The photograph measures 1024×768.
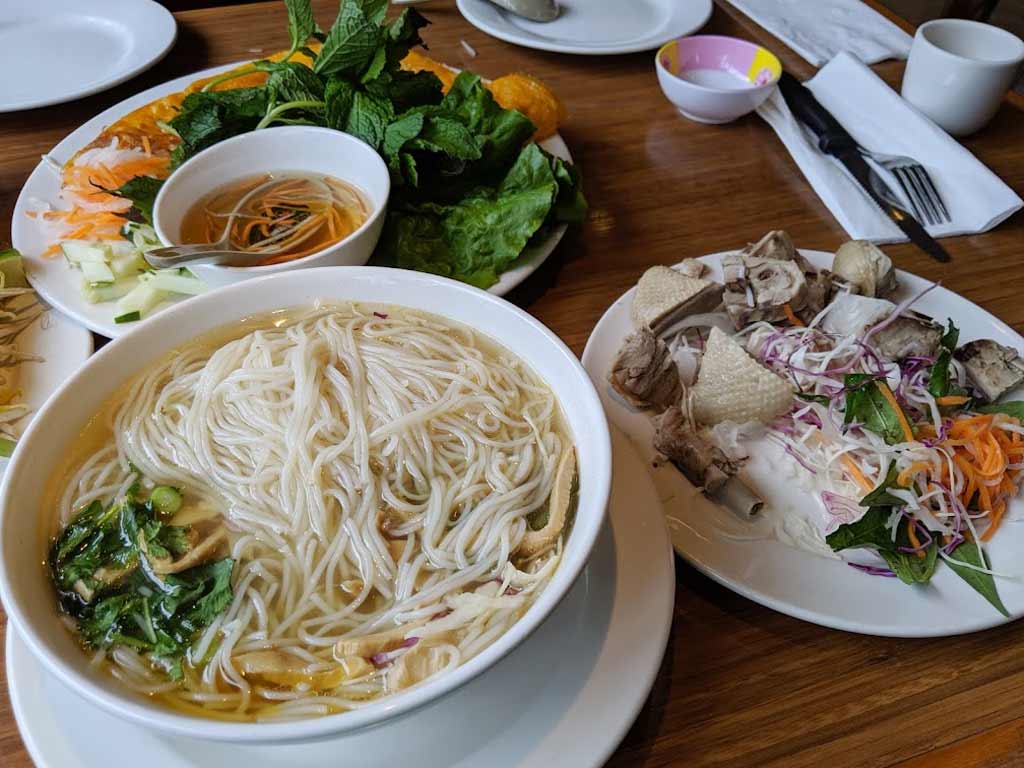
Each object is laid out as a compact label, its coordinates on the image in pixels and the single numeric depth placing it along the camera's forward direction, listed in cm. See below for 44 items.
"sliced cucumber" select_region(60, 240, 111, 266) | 42
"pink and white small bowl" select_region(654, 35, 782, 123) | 55
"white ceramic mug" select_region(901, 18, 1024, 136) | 54
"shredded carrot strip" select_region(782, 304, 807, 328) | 41
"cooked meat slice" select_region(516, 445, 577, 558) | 28
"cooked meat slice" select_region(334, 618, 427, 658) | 26
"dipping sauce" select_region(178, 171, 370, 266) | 44
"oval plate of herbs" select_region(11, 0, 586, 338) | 44
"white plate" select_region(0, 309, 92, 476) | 38
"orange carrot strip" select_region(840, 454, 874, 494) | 36
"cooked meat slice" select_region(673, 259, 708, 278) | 43
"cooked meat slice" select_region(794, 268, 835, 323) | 42
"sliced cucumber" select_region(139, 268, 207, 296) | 42
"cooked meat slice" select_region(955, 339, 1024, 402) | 38
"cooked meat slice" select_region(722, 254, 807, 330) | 41
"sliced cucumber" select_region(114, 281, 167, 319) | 40
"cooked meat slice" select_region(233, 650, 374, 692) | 25
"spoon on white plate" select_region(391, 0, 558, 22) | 65
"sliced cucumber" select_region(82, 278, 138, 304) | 41
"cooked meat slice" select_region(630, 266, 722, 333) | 40
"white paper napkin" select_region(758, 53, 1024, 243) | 50
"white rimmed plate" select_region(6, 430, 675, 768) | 25
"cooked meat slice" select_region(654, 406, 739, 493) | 35
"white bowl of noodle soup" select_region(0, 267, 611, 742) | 21
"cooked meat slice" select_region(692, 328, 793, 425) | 37
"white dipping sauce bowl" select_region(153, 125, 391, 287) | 41
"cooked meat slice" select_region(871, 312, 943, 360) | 40
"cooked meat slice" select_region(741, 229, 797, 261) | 43
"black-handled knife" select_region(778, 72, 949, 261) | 49
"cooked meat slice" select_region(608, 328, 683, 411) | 37
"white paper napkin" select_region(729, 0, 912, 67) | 65
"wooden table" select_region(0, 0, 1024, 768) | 29
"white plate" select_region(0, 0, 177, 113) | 56
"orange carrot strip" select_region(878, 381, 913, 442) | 37
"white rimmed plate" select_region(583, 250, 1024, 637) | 31
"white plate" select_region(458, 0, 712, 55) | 62
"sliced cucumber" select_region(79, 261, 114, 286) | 41
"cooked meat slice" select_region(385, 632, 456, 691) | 24
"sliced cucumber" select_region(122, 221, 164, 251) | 44
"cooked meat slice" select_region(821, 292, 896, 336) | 41
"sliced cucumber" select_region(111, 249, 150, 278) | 42
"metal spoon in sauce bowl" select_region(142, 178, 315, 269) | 39
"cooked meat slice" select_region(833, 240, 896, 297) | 43
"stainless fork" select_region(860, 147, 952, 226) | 51
